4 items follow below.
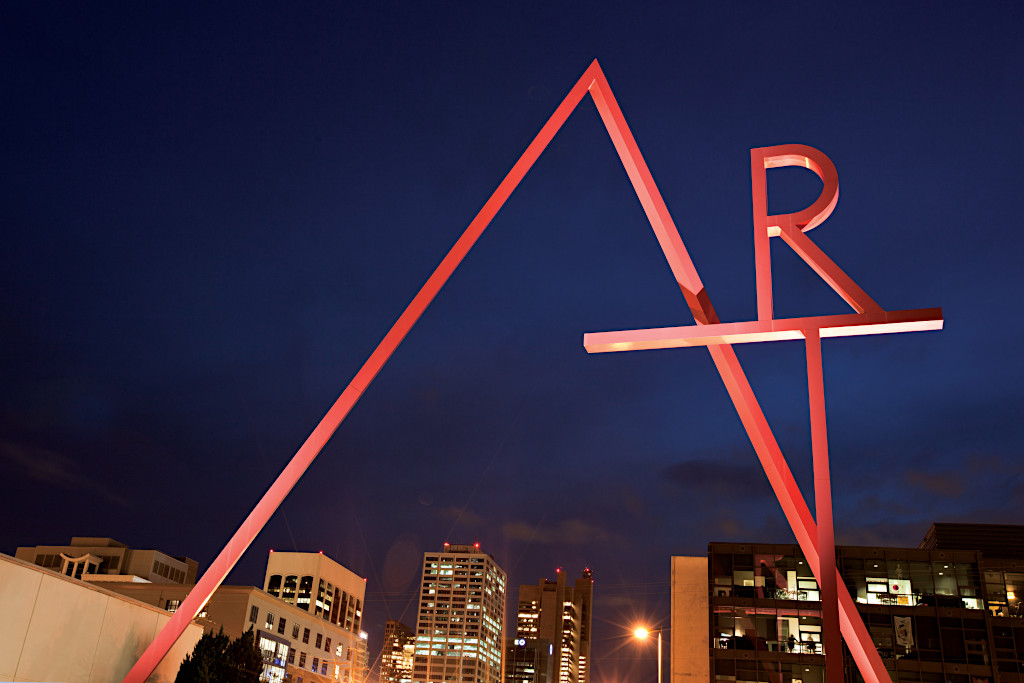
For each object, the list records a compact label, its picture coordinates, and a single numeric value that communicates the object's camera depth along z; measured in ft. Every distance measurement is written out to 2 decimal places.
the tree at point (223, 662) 122.62
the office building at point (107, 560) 321.52
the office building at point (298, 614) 239.30
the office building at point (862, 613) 143.54
